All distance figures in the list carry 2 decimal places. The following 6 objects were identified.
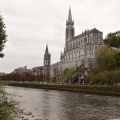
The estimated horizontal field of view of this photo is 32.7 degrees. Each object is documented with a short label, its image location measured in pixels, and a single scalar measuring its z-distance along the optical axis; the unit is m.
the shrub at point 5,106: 8.52
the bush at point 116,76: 54.47
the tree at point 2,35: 25.40
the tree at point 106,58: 70.19
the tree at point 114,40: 100.38
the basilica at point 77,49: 95.82
